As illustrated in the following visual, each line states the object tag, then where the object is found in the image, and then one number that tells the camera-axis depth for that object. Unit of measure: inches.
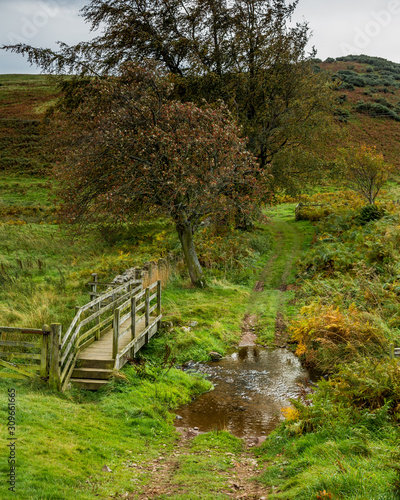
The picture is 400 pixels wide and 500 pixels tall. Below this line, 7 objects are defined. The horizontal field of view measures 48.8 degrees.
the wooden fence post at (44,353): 341.1
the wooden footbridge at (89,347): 341.7
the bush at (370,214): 920.3
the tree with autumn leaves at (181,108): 660.7
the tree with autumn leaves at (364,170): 1171.3
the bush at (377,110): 2439.7
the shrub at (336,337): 424.2
